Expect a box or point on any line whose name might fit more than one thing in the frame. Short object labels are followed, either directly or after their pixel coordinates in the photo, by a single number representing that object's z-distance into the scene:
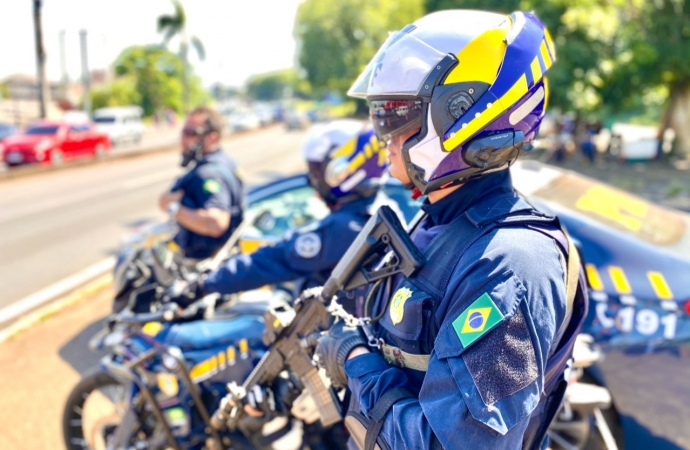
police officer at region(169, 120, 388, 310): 2.39
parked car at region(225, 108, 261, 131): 39.53
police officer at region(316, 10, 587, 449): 1.19
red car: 17.19
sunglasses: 3.91
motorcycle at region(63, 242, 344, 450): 2.52
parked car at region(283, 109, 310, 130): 41.84
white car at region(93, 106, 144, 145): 27.06
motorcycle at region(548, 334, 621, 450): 2.59
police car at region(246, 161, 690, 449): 2.64
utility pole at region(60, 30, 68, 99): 39.72
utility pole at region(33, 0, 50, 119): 20.05
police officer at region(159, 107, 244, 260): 3.63
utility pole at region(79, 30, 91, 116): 35.46
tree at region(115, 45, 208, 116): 50.25
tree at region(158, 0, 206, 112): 44.06
